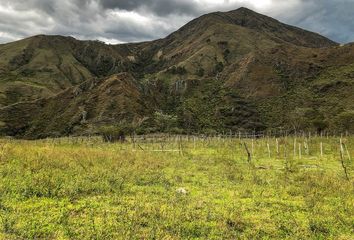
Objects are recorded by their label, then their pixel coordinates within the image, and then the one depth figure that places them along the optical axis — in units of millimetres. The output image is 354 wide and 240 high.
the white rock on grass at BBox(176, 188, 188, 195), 15641
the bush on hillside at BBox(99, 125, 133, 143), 72044
